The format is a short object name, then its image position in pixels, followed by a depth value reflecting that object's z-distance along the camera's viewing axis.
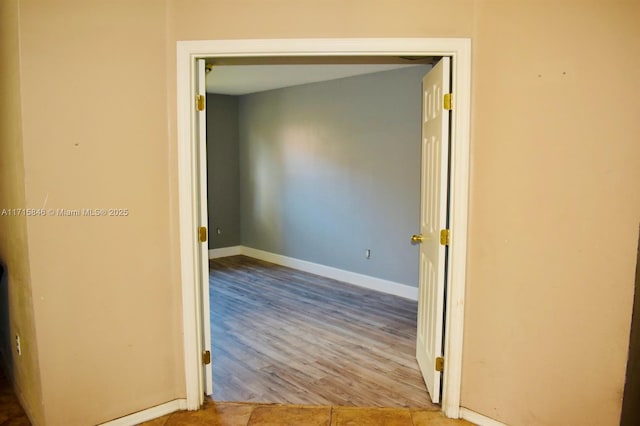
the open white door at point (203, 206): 2.51
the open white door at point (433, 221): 2.47
